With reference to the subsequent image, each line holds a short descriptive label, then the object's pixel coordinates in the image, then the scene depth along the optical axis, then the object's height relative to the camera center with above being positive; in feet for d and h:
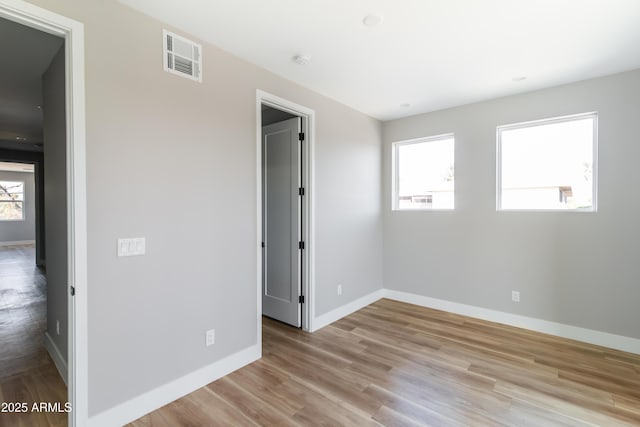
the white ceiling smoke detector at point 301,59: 8.55 +4.54
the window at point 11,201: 34.12 +1.25
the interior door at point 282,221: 11.53 -0.44
